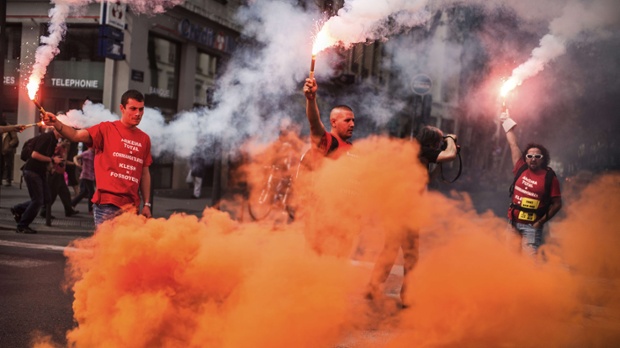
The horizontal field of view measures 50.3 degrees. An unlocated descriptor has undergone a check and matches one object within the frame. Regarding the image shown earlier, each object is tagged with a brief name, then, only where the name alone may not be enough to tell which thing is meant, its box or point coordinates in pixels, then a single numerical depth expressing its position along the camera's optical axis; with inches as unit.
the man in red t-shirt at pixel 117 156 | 188.4
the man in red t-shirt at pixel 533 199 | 253.8
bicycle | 518.9
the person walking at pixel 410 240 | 231.6
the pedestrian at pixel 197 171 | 635.5
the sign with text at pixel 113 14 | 453.5
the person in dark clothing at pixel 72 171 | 527.8
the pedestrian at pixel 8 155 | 603.2
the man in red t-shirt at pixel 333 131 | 193.5
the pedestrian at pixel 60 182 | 430.6
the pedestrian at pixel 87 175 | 452.4
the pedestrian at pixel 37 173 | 357.7
